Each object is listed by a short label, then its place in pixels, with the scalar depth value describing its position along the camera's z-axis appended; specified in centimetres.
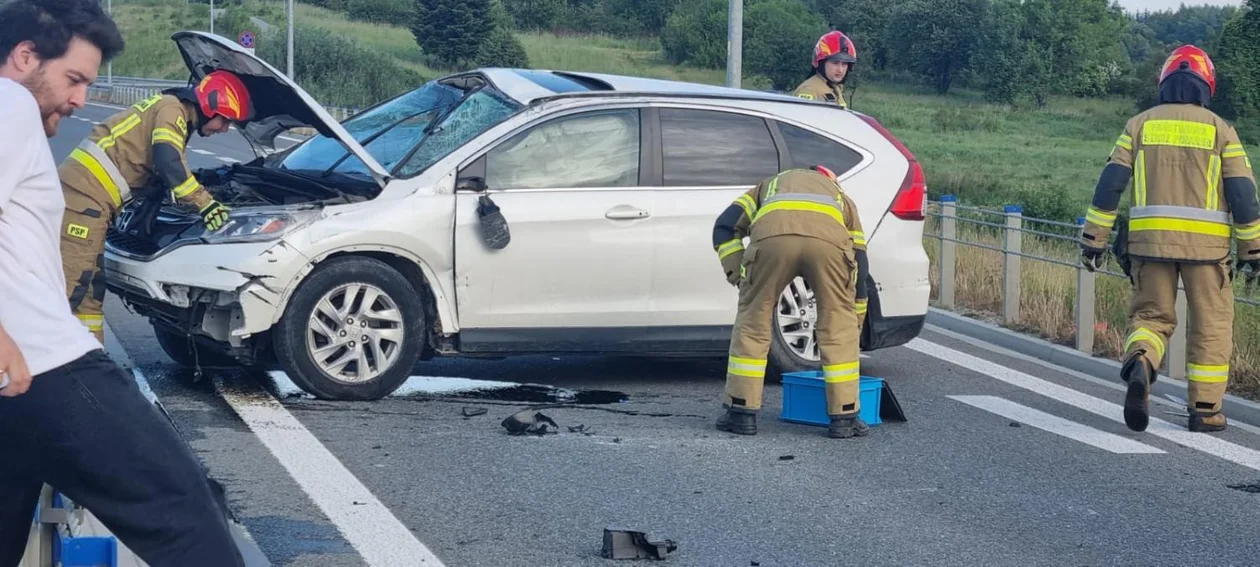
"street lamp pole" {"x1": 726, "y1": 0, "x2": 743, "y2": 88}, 1764
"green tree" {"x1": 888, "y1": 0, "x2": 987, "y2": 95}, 9231
